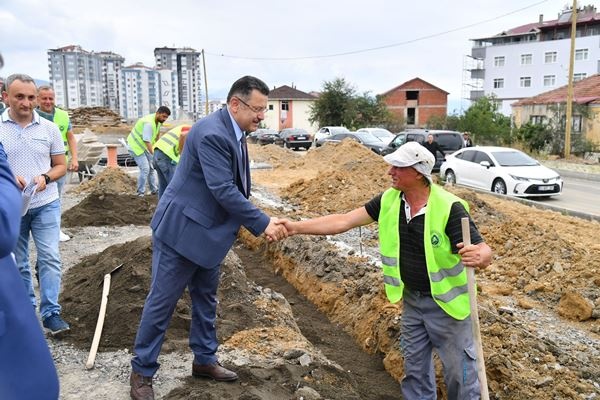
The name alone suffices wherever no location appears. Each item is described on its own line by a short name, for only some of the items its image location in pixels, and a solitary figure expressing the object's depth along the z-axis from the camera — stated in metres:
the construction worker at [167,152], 8.42
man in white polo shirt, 4.37
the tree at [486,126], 32.84
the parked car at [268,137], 40.42
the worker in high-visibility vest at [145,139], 10.55
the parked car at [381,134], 31.85
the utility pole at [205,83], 46.10
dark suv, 20.94
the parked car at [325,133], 34.59
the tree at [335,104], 53.53
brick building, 72.50
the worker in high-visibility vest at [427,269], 3.37
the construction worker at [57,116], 6.50
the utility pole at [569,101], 24.62
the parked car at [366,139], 29.38
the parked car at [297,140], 38.03
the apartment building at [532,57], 64.50
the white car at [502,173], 15.59
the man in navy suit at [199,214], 3.55
